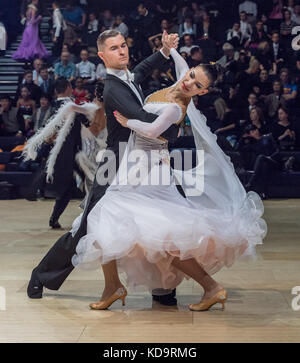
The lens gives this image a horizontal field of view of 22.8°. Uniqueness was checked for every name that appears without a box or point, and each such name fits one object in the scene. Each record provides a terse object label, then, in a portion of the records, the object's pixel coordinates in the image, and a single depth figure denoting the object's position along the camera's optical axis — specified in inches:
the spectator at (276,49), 482.3
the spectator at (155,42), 481.3
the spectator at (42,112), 420.8
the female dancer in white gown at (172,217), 161.2
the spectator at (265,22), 500.5
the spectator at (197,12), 517.4
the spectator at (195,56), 448.4
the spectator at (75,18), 544.7
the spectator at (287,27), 501.4
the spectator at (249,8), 516.4
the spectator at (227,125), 415.9
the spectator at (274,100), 430.3
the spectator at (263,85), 444.8
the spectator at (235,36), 492.1
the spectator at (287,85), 449.7
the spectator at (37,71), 484.1
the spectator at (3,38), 503.2
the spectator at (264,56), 469.1
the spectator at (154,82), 422.9
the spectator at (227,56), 471.5
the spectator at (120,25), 513.7
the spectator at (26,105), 440.1
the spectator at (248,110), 423.8
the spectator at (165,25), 509.4
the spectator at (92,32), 536.7
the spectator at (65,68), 479.8
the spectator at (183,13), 512.7
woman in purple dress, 513.7
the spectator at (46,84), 460.4
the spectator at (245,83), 443.2
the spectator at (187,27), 502.3
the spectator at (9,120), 437.4
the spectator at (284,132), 406.9
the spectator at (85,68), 482.6
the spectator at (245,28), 495.2
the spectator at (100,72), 473.4
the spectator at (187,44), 474.0
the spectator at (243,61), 463.8
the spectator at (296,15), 500.6
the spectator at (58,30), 532.4
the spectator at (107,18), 539.2
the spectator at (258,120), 406.3
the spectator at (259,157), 387.9
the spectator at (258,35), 491.5
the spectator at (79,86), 428.1
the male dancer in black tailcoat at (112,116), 165.3
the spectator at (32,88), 456.1
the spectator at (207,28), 506.6
